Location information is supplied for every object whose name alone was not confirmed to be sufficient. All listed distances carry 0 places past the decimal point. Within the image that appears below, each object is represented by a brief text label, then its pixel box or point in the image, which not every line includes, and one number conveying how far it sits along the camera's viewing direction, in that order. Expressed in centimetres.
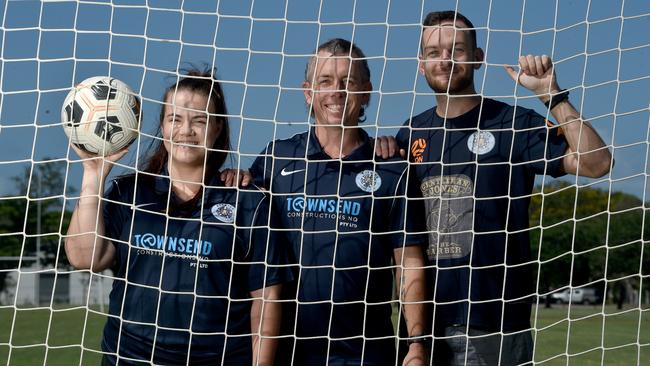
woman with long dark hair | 351
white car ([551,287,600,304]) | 3422
